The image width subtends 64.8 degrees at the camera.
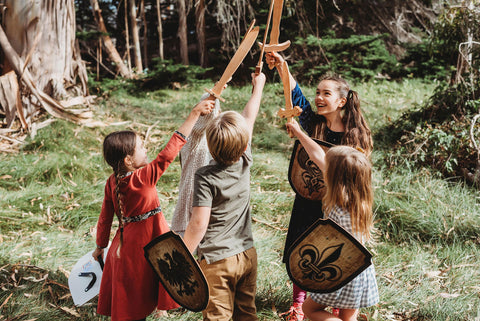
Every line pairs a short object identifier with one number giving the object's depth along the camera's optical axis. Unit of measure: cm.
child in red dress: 204
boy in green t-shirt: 183
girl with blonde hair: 191
